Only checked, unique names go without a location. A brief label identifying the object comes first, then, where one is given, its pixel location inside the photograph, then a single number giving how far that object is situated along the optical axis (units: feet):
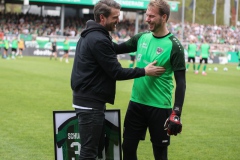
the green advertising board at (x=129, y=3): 197.57
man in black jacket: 19.31
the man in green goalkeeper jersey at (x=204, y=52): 121.08
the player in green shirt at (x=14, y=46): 152.57
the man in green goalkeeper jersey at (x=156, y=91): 20.67
